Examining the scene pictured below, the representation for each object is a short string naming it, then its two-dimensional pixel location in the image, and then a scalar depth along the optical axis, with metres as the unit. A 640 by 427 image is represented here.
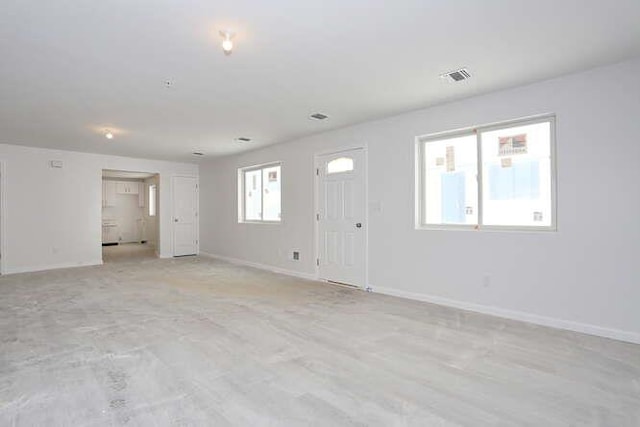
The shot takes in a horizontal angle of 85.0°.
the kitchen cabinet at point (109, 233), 12.14
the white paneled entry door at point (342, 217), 5.34
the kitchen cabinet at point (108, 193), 11.83
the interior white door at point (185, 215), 9.09
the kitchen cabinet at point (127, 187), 12.15
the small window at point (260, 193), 7.09
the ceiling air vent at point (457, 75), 3.34
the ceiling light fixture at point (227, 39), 2.60
